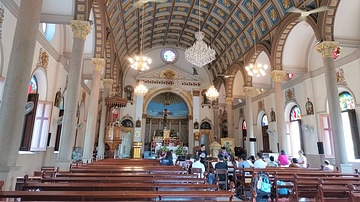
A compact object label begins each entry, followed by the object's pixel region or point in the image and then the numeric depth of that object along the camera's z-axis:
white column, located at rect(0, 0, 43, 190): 3.64
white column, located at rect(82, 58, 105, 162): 8.95
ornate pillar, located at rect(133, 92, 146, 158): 18.62
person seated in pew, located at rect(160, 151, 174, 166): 8.23
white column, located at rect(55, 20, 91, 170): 6.32
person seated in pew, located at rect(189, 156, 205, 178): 6.19
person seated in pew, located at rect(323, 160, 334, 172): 6.95
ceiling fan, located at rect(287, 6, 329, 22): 6.46
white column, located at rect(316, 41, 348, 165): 7.39
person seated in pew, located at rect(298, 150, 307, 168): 8.52
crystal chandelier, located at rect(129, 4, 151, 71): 9.88
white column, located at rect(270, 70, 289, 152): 10.26
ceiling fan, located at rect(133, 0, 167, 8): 6.90
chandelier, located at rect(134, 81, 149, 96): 13.62
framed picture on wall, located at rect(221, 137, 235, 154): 15.62
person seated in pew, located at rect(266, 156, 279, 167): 8.03
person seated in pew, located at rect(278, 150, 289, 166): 8.77
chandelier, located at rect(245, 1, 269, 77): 10.04
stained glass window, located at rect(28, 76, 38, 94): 8.09
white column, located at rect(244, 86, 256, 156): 13.12
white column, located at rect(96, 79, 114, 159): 11.55
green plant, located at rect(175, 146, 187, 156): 12.48
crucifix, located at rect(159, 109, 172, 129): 20.80
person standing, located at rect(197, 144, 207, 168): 8.62
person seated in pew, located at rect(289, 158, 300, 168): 7.76
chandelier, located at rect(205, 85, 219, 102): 13.05
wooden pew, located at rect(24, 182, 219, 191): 3.00
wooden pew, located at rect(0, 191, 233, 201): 2.41
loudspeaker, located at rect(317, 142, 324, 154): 10.31
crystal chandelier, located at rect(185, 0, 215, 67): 8.99
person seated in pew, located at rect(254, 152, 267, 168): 6.78
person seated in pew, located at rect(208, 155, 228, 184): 6.14
